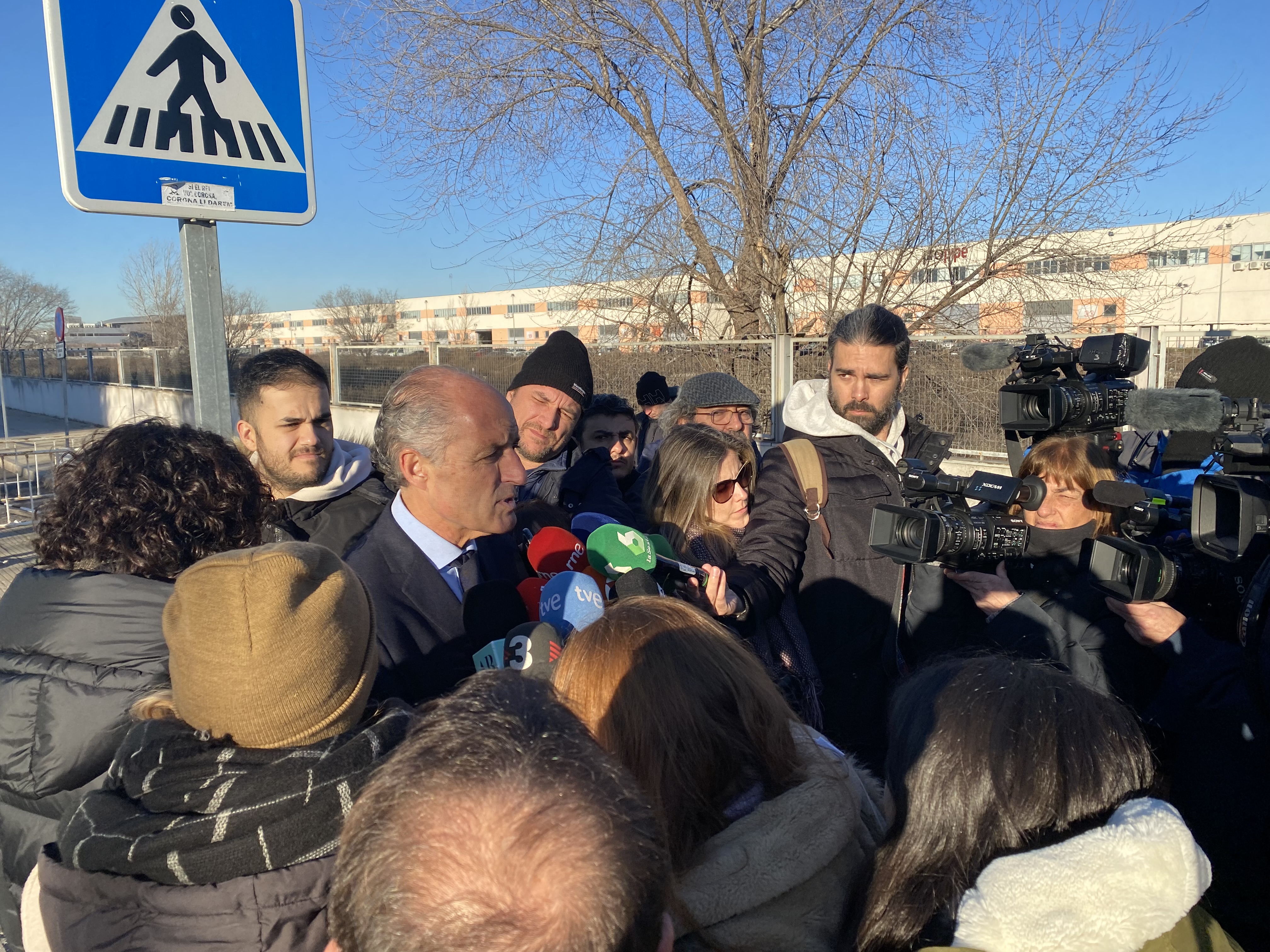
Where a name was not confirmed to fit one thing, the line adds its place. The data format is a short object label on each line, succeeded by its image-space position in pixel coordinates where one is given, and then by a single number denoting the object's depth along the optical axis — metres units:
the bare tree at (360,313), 56.16
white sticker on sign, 2.07
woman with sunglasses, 2.67
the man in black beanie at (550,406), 3.50
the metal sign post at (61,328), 13.80
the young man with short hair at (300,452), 2.99
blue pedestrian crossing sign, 1.97
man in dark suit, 2.00
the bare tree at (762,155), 8.26
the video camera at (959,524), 2.21
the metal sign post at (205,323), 2.15
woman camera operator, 2.27
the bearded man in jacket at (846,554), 2.80
